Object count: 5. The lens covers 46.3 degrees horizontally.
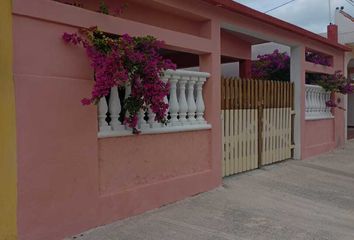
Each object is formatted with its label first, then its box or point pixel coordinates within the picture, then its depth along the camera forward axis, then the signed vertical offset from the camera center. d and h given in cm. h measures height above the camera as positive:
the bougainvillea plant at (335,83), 1054 +60
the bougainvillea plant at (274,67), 1028 +103
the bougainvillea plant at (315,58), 1055 +127
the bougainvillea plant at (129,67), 411 +44
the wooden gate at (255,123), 719 -28
